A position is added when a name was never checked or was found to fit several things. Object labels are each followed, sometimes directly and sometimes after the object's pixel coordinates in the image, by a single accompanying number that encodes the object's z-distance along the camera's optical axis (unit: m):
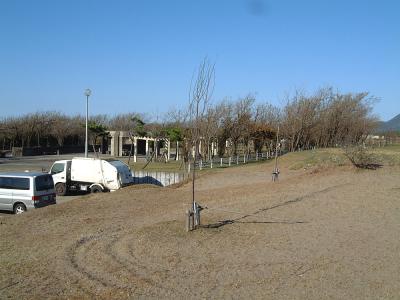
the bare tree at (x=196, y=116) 10.05
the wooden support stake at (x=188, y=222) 9.52
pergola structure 48.88
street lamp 28.20
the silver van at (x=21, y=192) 16.48
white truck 23.62
